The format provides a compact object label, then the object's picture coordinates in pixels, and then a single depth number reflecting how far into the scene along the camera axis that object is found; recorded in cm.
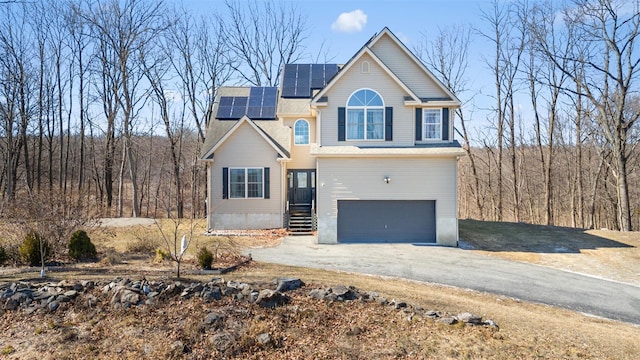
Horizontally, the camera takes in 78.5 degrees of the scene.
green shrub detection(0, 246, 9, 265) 1097
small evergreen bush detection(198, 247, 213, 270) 1090
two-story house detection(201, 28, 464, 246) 1720
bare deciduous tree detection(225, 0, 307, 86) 3419
